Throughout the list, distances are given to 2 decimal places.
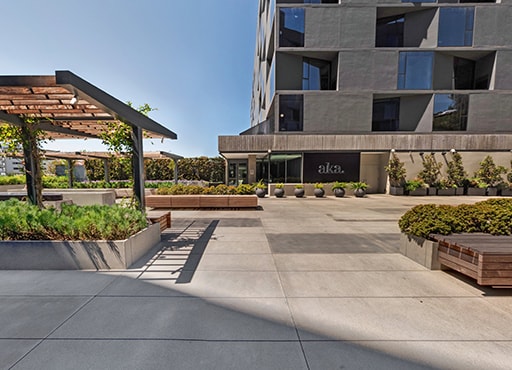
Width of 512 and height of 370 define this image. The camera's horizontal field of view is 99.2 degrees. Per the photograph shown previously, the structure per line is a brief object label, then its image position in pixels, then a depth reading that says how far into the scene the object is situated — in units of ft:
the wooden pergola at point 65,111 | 13.42
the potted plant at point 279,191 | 53.38
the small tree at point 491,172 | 56.54
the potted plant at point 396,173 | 57.88
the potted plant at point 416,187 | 56.80
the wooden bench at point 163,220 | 21.06
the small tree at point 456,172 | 57.57
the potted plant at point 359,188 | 54.13
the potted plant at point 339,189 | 54.44
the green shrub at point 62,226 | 14.56
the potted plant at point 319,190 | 53.88
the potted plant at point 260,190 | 53.36
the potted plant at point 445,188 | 57.62
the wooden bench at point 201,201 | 36.19
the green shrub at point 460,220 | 14.82
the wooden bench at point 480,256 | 10.97
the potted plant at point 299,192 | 53.47
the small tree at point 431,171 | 58.33
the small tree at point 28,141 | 21.29
